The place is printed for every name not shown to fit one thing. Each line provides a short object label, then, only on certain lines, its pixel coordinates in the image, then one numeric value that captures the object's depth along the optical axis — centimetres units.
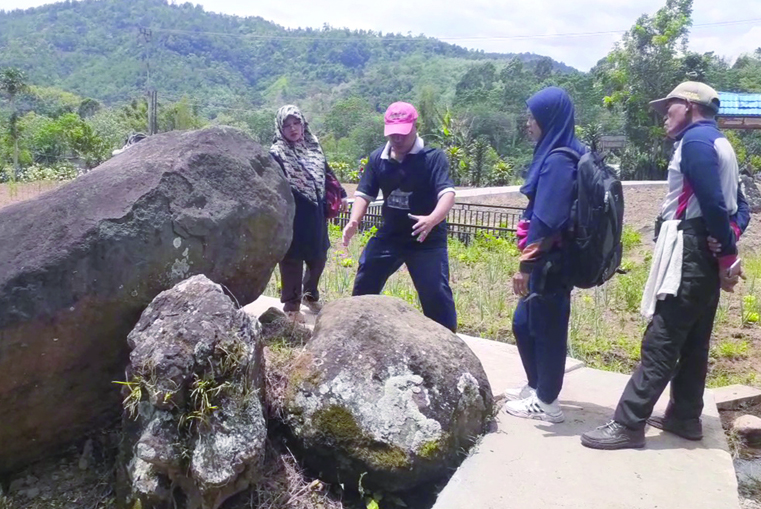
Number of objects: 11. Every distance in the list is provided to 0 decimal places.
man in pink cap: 420
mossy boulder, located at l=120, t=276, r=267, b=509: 267
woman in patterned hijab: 460
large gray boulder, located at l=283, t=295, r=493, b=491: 302
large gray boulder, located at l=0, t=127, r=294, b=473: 294
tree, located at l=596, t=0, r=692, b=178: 3078
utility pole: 3482
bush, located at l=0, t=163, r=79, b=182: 2084
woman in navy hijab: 324
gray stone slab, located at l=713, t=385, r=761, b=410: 473
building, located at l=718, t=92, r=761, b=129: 2026
